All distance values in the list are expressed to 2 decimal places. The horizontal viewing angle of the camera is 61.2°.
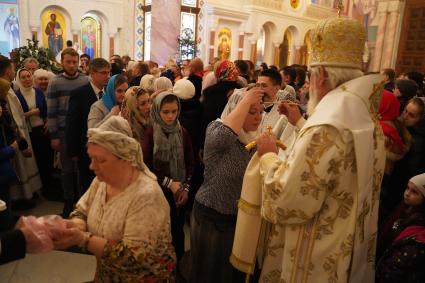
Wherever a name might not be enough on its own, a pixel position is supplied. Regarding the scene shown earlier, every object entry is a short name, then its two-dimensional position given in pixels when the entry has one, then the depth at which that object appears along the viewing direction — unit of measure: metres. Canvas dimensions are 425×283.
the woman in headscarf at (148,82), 4.99
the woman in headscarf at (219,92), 4.25
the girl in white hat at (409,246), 2.05
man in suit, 3.84
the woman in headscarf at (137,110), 3.30
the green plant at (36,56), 7.04
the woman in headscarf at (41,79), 5.42
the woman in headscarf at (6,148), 3.10
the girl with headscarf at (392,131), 3.31
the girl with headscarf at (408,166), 3.39
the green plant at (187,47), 15.05
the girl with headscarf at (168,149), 2.97
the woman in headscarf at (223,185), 2.28
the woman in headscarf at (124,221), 1.74
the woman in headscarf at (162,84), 4.59
